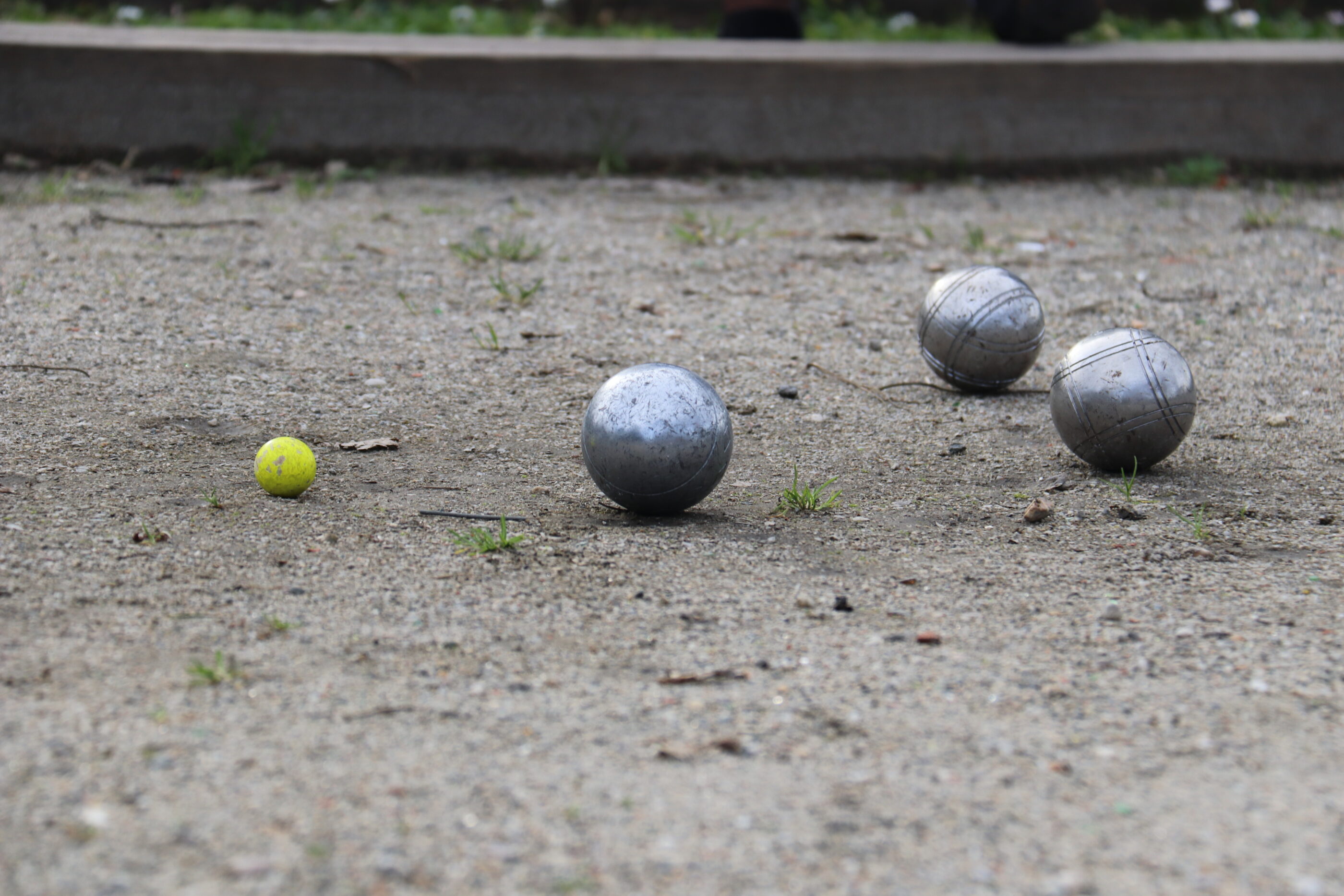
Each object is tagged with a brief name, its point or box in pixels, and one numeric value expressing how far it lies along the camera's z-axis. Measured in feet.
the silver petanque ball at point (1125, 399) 25.82
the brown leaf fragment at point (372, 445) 28.07
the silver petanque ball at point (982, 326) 31.04
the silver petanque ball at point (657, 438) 23.20
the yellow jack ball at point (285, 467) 24.35
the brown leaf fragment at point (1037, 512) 24.71
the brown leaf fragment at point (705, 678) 18.21
